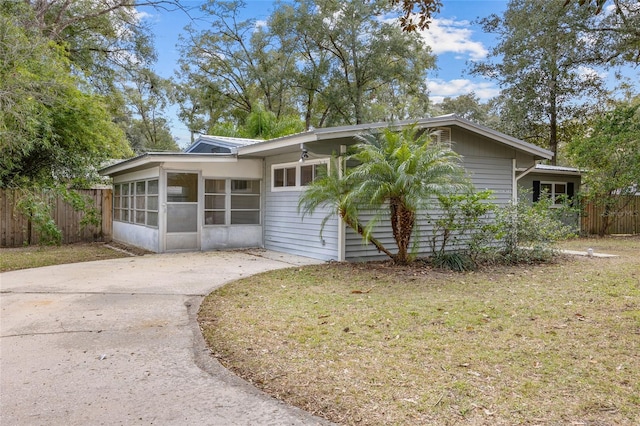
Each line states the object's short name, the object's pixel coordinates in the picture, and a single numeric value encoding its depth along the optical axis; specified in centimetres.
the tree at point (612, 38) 1443
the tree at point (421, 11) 402
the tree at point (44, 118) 949
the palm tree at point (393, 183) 714
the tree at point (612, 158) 1477
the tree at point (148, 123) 2594
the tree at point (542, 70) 1600
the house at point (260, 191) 926
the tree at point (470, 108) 3425
